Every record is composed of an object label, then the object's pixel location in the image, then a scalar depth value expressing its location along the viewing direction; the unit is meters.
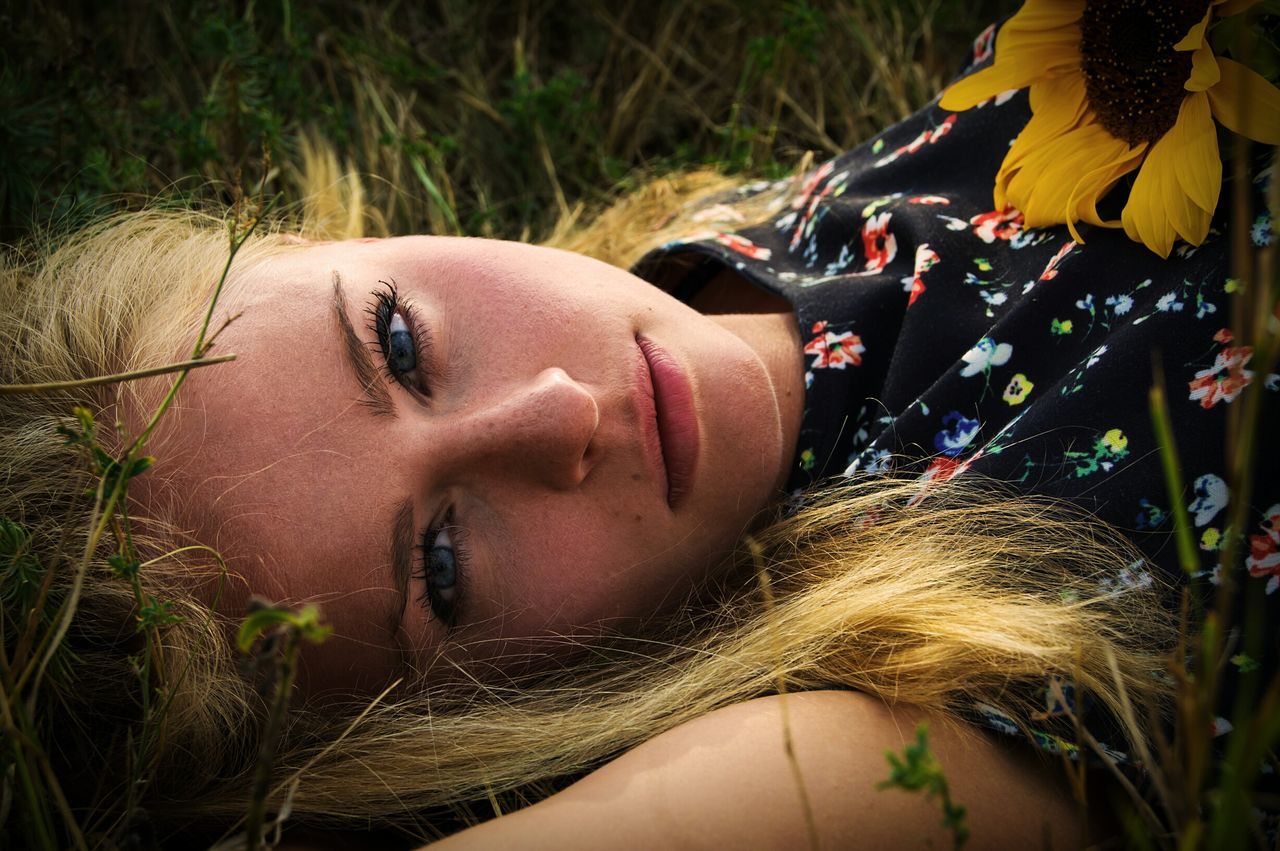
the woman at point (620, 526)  0.45
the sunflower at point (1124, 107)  0.44
